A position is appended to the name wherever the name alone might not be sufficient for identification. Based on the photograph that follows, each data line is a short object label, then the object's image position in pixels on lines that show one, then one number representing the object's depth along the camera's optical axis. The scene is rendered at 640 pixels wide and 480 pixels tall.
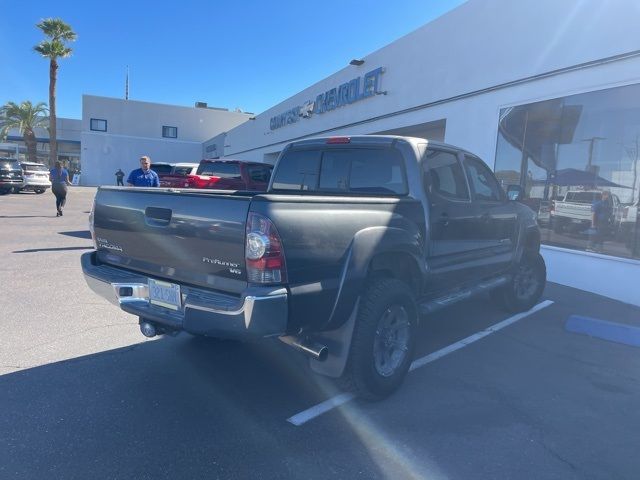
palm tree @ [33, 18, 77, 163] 34.59
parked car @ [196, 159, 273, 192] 12.09
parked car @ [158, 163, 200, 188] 11.66
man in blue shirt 9.21
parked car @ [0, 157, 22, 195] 22.60
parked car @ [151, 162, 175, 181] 16.31
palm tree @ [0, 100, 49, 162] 41.66
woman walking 13.60
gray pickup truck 2.90
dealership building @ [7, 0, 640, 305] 7.15
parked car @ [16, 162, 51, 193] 24.42
